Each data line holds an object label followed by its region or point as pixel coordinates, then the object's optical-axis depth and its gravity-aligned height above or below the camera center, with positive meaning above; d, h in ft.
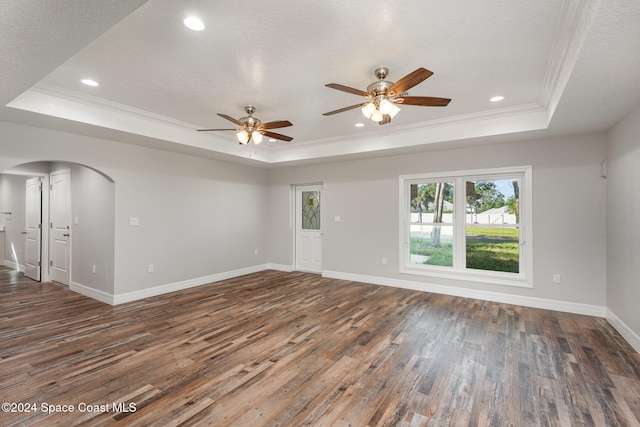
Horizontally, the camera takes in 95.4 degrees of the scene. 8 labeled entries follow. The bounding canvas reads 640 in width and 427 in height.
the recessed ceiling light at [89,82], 10.02 +4.63
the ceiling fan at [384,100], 8.96 +3.58
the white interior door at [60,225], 17.66 -0.66
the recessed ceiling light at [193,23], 6.90 +4.64
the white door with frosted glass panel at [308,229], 22.21 -1.16
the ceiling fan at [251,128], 12.07 +3.60
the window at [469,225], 14.89 -0.65
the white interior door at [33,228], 19.16 -0.87
